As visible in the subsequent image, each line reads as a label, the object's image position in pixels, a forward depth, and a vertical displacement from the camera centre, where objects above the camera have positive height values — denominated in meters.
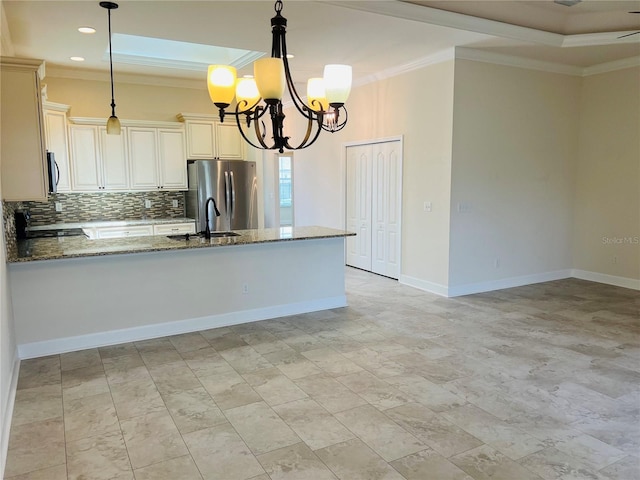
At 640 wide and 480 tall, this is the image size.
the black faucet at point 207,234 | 4.62 -0.42
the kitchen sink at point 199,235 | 4.55 -0.44
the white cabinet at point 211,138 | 6.85 +0.85
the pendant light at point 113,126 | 4.76 +0.71
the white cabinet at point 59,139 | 5.77 +0.72
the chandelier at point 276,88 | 2.62 +0.69
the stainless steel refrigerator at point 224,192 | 6.69 +0.01
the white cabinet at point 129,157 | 6.16 +0.53
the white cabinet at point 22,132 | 3.25 +0.46
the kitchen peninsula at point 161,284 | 3.75 -0.85
